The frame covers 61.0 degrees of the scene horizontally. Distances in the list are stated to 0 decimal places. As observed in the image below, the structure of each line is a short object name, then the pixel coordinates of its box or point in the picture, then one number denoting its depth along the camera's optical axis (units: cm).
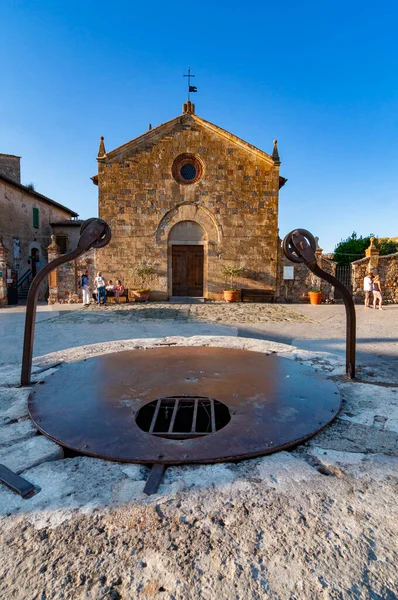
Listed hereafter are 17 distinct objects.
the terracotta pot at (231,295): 1390
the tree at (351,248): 2034
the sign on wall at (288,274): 1463
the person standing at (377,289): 1283
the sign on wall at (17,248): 1755
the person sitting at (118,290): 1343
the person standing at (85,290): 1323
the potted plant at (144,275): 1387
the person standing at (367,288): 1342
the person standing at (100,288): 1267
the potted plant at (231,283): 1394
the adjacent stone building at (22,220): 1683
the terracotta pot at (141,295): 1362
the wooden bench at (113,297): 1358
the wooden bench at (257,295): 1430
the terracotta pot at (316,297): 1448
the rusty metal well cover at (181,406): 167
